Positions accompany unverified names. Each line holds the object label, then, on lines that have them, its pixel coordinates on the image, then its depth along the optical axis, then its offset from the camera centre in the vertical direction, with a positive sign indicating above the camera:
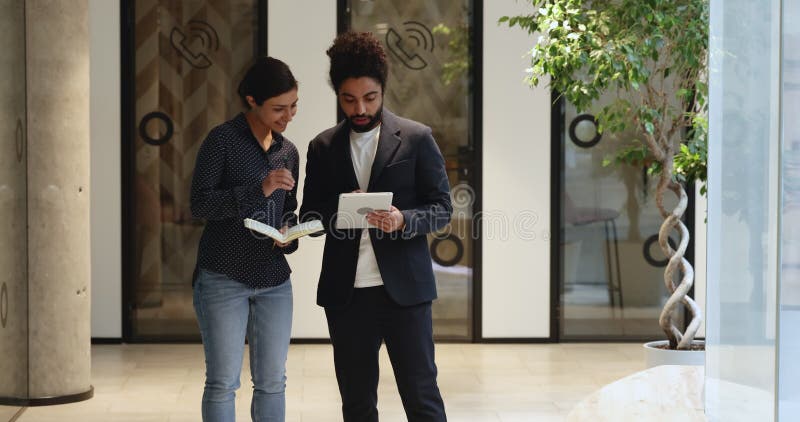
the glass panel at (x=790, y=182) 2.73 +0.01
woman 6.20 -0.21
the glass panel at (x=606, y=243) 14.33 -0.37
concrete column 9.91 -0.04
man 5.98 -0.19
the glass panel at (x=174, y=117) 13.90 +0.49
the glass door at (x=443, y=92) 14.09 +0.69
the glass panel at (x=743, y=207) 2.83 -0.02
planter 10.54 -0.87
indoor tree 9.94 +0.64
